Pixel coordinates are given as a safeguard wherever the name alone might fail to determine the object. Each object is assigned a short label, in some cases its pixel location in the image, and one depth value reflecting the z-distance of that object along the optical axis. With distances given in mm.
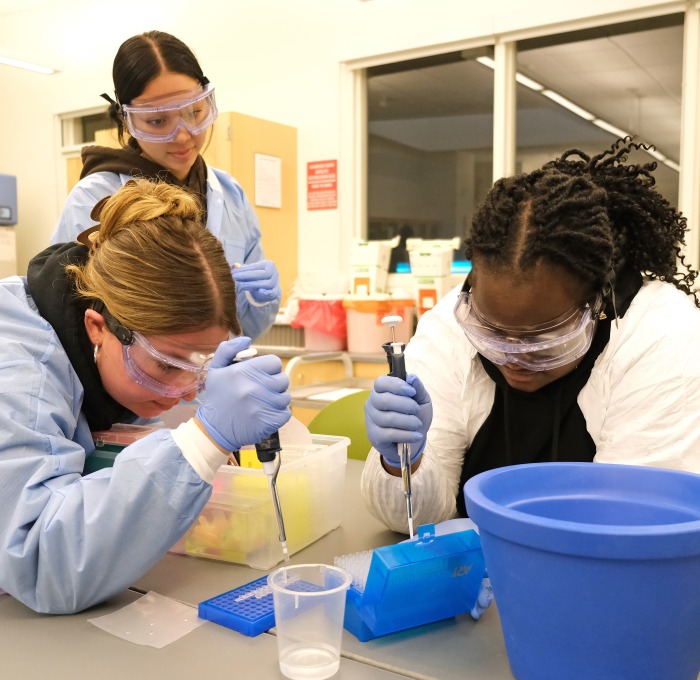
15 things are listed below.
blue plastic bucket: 649
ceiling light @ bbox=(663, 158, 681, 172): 3311
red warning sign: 4105
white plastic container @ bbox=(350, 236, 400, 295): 3672
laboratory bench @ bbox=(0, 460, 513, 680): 799
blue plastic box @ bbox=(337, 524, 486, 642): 858
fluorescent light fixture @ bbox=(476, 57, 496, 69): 3760
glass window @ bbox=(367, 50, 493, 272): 3922
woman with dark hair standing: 1945
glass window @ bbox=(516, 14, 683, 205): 3379
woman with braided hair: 1085
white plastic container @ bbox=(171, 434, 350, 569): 1101
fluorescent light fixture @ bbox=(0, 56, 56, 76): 4402
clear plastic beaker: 795
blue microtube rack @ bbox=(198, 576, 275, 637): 891
